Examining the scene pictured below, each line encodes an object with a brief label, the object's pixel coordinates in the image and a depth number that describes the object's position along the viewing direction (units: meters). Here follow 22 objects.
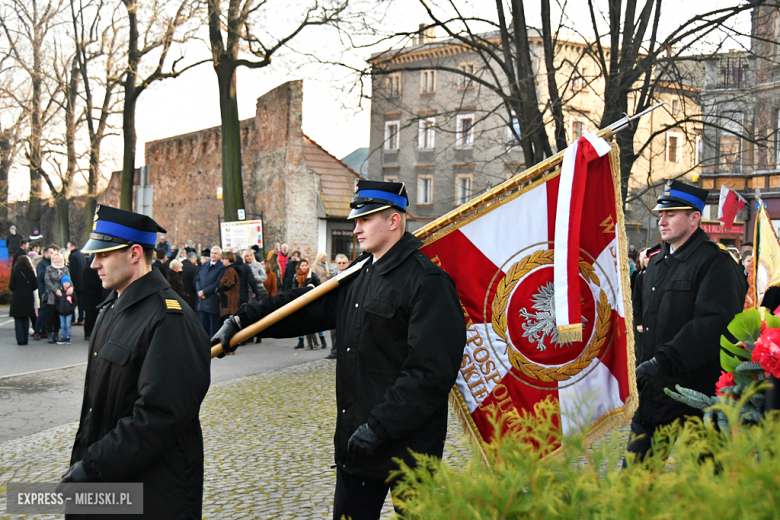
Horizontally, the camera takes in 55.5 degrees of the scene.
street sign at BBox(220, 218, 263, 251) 22.09
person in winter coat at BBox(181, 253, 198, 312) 15.30
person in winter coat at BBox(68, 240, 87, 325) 15.78
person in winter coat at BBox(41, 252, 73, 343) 14.05
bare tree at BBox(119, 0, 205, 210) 20.67
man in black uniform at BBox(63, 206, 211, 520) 2.56
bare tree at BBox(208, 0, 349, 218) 20.66
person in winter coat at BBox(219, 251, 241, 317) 13.46
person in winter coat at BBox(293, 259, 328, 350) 13.84
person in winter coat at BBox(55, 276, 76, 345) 13.78
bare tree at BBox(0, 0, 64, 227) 27.42
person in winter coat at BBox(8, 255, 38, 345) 13.61
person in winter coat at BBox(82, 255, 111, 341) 14.02
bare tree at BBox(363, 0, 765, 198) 11.88
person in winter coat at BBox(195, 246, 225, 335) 13.62
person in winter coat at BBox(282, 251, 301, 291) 15.75
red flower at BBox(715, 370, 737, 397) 2.52
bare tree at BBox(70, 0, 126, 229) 24.61
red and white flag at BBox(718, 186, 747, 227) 14.87
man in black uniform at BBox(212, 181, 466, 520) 2.87
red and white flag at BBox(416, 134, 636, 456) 3.80
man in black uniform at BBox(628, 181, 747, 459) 4.01
